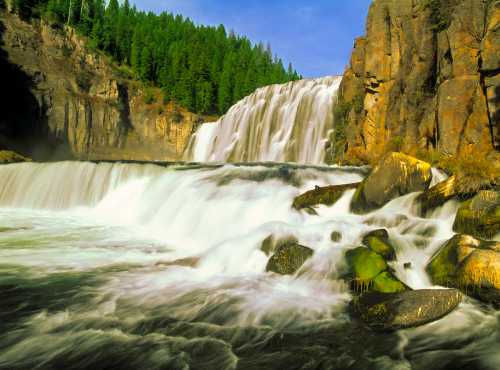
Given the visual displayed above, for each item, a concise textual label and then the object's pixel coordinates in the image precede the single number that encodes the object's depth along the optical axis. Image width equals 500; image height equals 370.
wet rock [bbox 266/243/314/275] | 7.45
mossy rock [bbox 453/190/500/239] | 7.53
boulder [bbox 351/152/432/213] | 10.52
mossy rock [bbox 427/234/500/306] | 5.63
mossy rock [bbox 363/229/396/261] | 7.23
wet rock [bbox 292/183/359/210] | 11.68
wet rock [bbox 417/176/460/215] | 9.37
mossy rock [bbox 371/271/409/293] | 5.91
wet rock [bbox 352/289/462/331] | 5.18
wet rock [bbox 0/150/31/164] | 26.11
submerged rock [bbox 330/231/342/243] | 8.31
